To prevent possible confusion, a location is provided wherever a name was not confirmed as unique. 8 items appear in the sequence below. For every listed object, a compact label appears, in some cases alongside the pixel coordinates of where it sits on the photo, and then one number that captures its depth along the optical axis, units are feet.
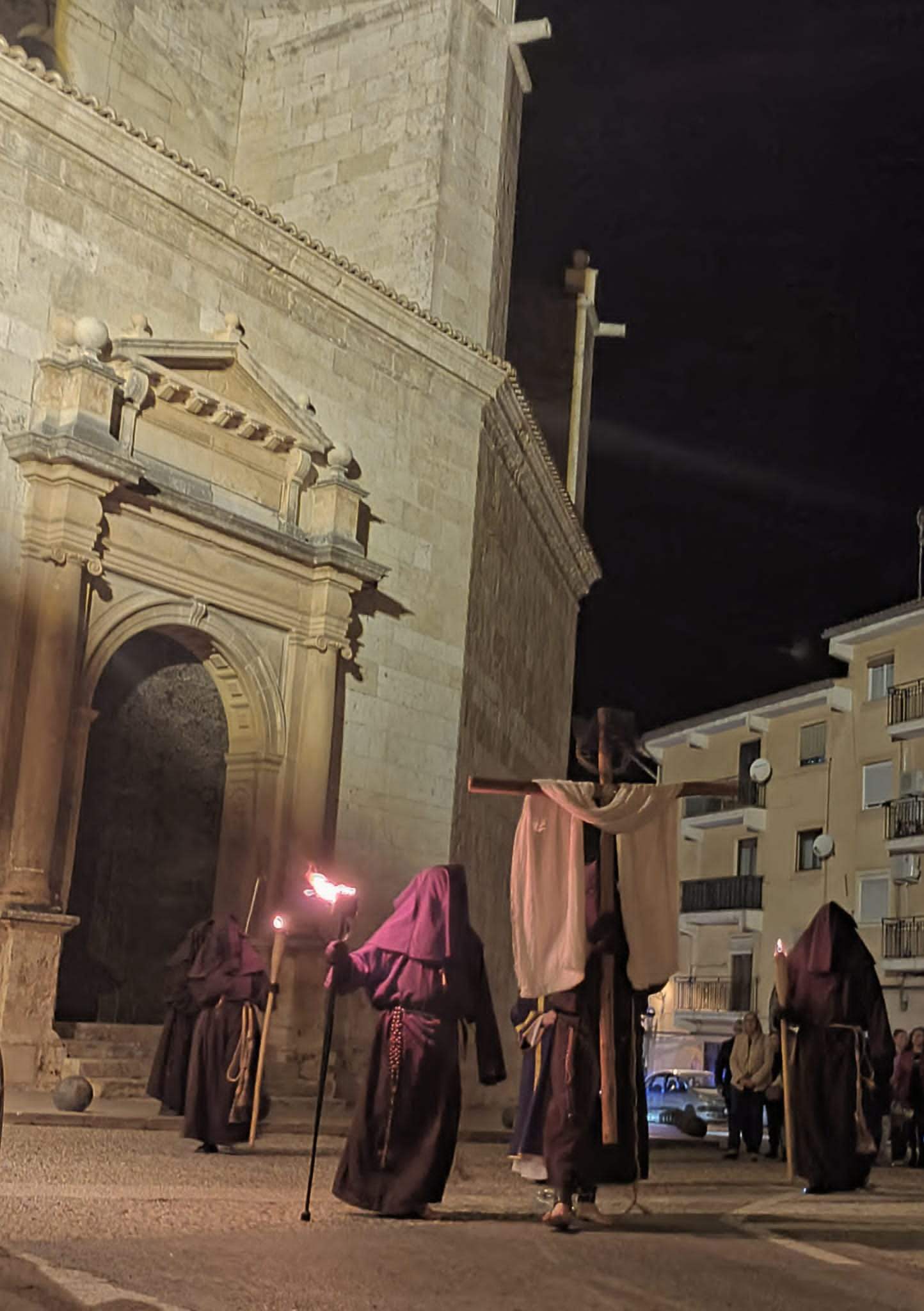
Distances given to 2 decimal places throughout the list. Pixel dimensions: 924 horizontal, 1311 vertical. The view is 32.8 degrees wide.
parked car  65.46
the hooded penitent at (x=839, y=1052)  31.63
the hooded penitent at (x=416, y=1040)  21.94
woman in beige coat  41.22
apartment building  101.35
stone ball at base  34.42
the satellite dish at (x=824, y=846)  107.04
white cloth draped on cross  22.76
